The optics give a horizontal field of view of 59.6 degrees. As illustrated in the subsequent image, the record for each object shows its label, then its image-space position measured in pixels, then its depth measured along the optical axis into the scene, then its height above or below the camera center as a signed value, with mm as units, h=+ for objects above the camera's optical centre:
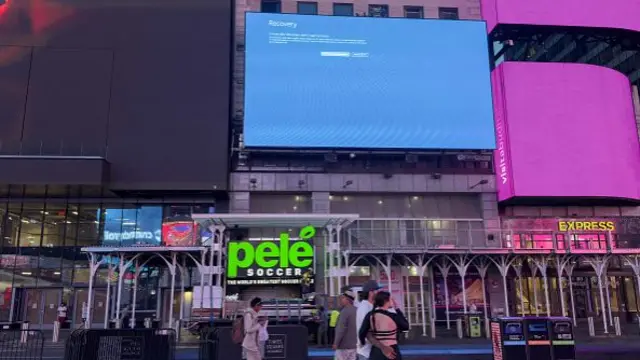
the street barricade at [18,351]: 15484 -1072
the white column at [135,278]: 23470 +1453
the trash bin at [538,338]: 12367 -649
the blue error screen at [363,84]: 29438 +12030
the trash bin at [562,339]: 12414 -677
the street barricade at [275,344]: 12867 -744
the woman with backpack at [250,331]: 10031 -351
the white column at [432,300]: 24958 +446
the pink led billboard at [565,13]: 32094 +16853
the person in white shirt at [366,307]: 7185 +40
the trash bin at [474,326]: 24016 -722
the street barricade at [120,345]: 10812 -609
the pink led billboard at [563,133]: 29766 +9339
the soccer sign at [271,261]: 24125 +2103
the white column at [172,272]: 23062 +1666
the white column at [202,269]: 20734 +1671
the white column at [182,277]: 25041 +1562
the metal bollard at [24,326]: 21352 -464
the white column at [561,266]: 26150 +1913
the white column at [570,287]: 26975 +992
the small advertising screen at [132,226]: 28156 +4302
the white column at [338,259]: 21859 +2022
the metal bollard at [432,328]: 24616 -846
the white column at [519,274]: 27203 +1630
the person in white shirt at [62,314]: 25872 -19
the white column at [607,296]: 27766 +537
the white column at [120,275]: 23344 +1557
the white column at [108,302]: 23395 +456
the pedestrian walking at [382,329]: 6762 -230
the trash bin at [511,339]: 12414 -670
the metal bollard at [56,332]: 22606 -735
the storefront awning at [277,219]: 22484 +3717
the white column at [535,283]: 27830 +1250
